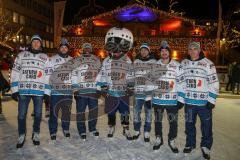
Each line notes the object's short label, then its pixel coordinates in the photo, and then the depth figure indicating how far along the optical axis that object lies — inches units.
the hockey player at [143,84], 147.1
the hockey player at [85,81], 151.1
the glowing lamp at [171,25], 673.6
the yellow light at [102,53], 628.2
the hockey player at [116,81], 151.2
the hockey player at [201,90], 126.6
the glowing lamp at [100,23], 679.0
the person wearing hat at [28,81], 136.1
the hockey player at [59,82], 147.1
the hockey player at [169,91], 133.2
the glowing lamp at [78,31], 649.3
